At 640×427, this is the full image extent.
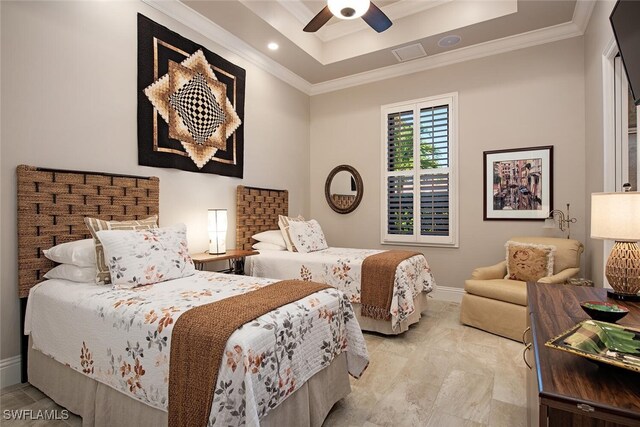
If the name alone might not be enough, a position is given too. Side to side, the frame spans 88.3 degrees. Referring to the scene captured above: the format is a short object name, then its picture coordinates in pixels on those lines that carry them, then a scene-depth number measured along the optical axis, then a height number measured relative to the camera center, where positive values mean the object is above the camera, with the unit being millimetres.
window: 4234 +567
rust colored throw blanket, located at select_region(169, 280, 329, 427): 1267 -565
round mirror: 4891 +389
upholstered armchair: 2973 -747
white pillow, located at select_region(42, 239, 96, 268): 2121 -252
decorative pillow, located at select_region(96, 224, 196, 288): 2043 -270
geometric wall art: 2961 +1108
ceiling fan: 2582 +1672
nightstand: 3001 -409
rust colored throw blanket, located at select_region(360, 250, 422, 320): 2975 -654
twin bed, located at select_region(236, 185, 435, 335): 3002 -566
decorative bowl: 1241 -377
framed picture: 3688 +354
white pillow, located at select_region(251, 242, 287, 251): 3973 -394
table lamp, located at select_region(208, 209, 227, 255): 3314 -157
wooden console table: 740 -427
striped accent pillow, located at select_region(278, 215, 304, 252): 3914 -190
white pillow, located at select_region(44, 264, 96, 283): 2107 -378
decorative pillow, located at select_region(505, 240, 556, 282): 3252 -476
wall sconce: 3564 -78
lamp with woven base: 1602 -115
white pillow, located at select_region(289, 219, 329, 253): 3883 -267
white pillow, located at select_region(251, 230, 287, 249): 4008 -289
